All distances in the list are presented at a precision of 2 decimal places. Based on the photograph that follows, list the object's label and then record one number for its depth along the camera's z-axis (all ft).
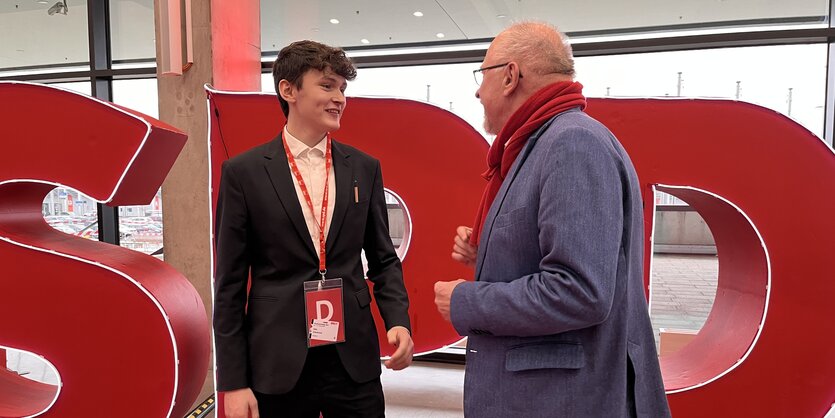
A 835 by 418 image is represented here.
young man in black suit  4.74
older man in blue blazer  3.34
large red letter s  6.72
